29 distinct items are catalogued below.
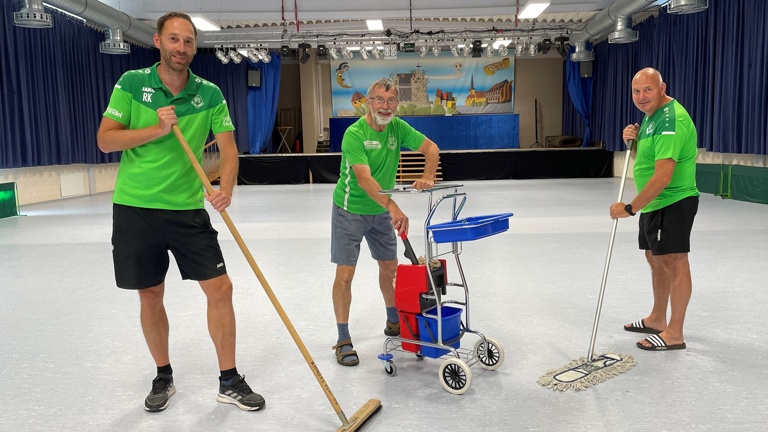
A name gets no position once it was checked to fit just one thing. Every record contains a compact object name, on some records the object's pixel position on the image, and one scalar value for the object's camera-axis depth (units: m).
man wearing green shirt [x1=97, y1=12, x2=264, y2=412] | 2.34
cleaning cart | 2.65
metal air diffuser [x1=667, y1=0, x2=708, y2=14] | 9.03
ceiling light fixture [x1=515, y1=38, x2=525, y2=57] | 14.47
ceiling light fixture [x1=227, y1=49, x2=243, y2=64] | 15.36
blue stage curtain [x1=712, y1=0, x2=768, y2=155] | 9.63
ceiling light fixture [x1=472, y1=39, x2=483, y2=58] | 14.14
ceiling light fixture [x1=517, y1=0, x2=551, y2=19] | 11.77
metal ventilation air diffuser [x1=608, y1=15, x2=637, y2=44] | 11.60
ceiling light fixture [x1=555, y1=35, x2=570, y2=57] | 14.21
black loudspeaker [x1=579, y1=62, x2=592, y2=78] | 17.05
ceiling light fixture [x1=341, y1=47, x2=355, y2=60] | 14.67
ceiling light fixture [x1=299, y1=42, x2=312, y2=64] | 14.03
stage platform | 16.39
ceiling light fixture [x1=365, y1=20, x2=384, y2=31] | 13.28
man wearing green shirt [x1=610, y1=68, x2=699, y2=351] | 3.00
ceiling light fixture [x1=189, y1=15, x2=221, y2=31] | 11.64
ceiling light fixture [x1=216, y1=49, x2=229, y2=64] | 14.90
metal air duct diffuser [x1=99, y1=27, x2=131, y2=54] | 12.09
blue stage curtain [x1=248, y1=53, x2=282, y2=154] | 17.83
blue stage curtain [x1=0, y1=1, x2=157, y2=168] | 10.87
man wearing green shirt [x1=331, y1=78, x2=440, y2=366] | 2.94
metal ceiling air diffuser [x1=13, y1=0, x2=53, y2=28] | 8.98
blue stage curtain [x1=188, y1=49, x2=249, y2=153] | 17.70
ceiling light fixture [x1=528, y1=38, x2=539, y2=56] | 14.33
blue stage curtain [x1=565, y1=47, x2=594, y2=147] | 17.27
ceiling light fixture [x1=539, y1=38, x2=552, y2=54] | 14.19
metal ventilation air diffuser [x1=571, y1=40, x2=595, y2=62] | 14.49
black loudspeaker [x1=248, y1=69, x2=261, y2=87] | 17.58
